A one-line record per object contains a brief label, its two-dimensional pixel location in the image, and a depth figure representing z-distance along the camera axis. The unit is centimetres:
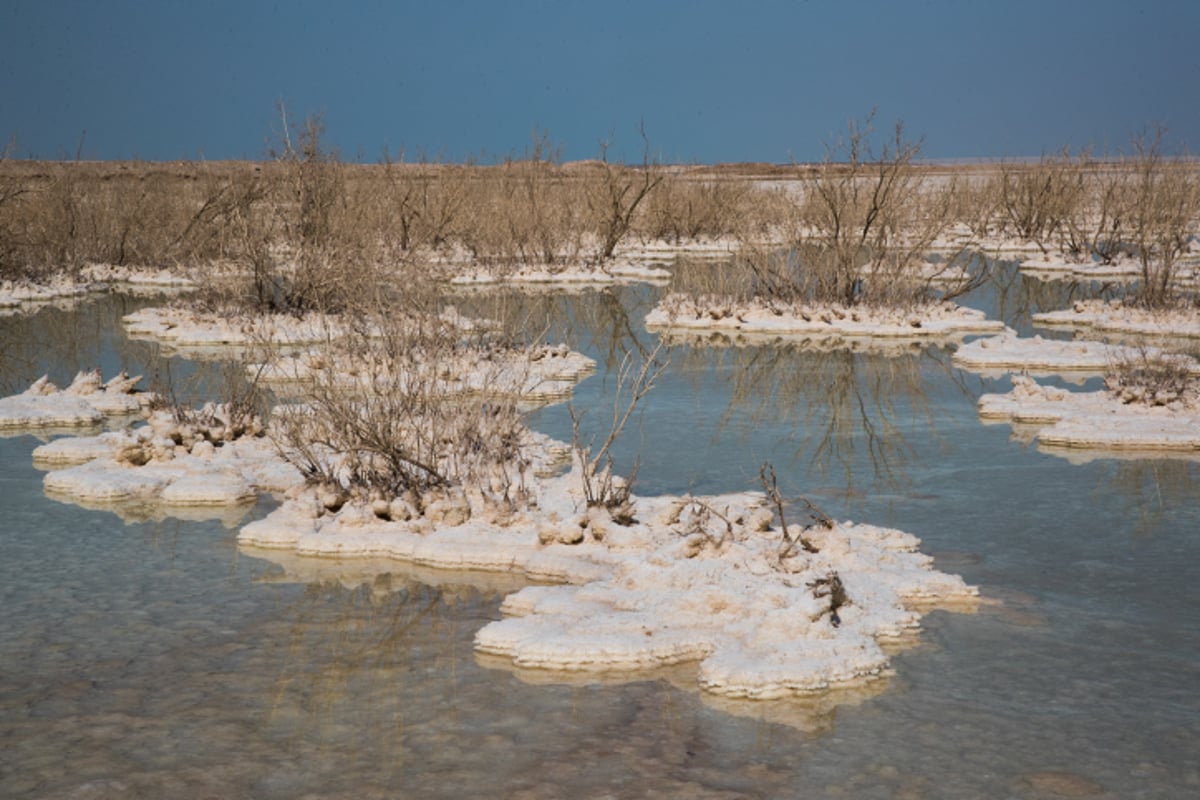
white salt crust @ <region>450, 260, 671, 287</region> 2544
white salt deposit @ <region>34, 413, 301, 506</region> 915
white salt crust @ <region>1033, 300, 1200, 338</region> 1773
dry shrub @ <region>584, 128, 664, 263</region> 2798
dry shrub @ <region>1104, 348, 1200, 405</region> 1160
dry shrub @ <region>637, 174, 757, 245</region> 3475
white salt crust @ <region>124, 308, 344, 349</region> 1741
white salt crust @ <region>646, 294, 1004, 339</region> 1814
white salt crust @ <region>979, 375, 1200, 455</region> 1055
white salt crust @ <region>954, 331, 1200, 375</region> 1456
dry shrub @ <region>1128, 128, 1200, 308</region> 1859
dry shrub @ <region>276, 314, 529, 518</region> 830
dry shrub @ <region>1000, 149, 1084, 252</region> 3067
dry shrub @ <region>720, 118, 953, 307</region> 1903
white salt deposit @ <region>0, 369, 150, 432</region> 1174
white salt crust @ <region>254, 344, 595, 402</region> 1274
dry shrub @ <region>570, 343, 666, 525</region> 782
